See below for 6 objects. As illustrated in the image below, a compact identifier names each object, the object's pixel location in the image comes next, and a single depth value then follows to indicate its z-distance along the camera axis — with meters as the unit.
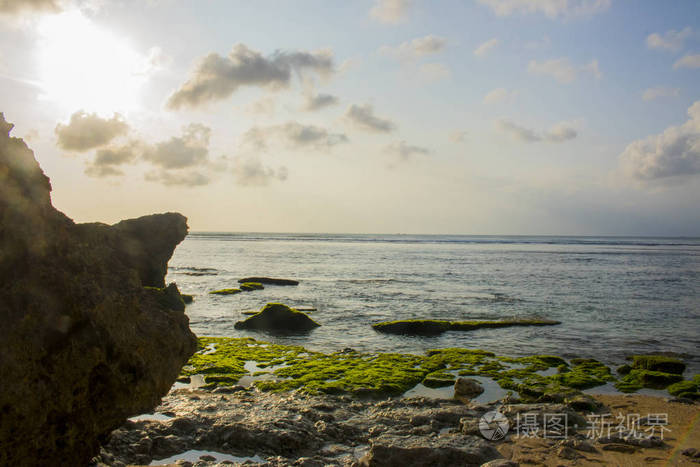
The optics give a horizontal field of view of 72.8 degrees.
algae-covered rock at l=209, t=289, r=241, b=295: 39.12
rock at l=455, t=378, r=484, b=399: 14.17
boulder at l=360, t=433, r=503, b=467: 8.85
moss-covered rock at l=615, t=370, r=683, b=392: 15.47
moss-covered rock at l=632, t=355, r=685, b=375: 17.23
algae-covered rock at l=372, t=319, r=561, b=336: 24.97
